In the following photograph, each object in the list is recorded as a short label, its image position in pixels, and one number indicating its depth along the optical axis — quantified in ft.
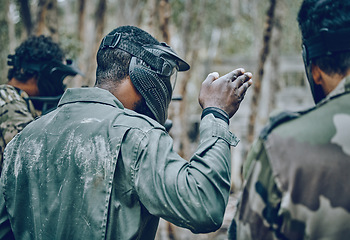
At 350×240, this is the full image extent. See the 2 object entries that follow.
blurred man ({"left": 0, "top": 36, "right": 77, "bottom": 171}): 11.39
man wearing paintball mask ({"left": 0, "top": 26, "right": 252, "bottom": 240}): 5.43
